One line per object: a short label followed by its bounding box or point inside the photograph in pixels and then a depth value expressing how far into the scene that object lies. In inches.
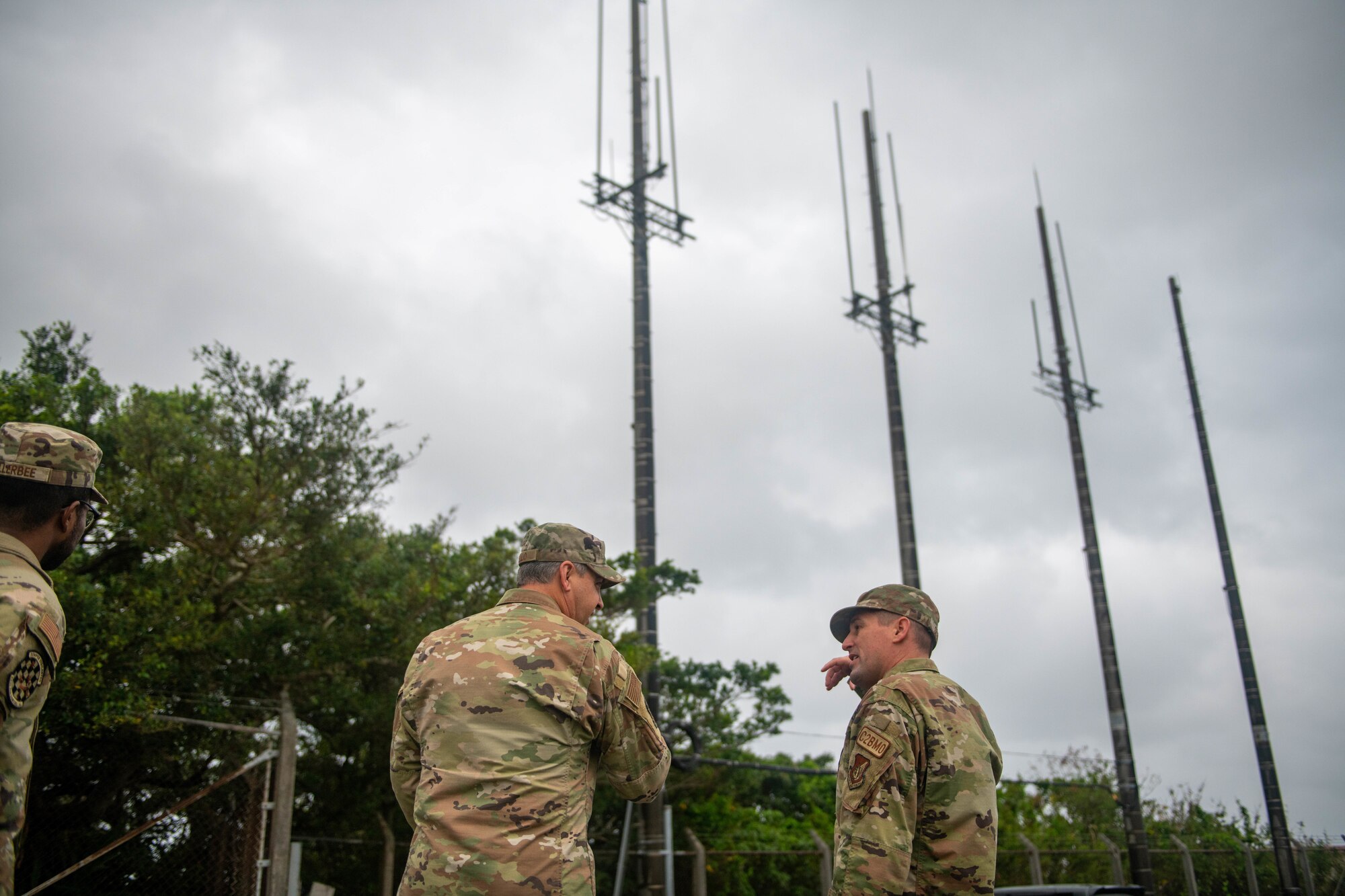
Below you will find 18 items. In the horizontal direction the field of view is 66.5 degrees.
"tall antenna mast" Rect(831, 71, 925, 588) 724.7
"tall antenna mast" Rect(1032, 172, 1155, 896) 704.4
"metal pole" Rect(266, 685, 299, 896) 314.2
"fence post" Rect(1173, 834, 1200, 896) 644.1
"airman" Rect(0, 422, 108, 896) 93.9
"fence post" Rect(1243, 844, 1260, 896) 654.5
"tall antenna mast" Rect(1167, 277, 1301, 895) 679.1
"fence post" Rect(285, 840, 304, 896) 323.9
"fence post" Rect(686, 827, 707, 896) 507.5
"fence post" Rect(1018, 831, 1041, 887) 603.8
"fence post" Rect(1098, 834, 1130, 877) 688.4
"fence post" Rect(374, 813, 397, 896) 587.2
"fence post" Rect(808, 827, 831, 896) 496.7
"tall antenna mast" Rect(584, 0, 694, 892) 469.7
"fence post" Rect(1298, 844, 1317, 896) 640.4
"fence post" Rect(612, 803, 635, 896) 469.7
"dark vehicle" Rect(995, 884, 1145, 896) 236.4
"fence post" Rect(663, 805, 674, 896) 451.8
